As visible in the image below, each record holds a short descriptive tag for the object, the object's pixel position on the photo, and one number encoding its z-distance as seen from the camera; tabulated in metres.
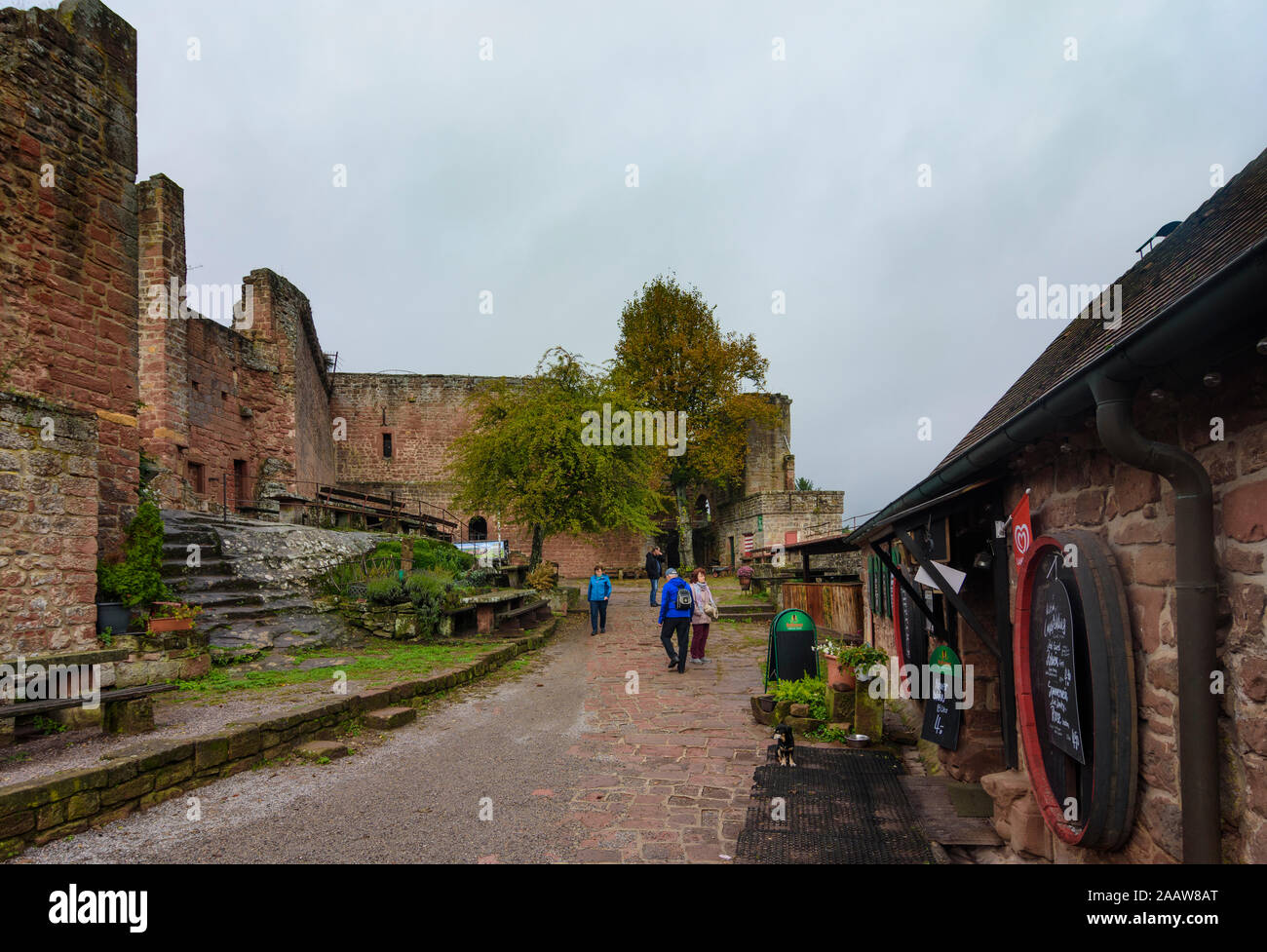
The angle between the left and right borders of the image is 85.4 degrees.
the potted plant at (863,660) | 6.25
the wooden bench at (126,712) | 5.54
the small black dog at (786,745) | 5.52
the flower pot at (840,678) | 6.54
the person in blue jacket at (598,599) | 14.62
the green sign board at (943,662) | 4.99
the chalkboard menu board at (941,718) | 4.83
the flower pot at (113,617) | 7.27
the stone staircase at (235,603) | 9.26
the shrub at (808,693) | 6.70
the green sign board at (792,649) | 7.73
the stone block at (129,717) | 5.61
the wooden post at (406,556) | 13.25
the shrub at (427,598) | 11.29
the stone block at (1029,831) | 3.41
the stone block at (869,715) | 6.09
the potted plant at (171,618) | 7.61
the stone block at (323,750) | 5.73
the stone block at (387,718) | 6.73
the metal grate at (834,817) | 3.81
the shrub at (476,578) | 13.85
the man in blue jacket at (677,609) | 10.39
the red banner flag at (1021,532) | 3.41
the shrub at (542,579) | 17.64
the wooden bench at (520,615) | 13.39
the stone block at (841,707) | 6.44
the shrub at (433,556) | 13.73
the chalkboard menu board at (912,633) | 6.02
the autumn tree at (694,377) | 29.69
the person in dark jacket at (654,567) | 20.06
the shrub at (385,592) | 11.22
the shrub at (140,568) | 7.56
